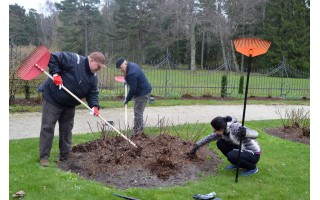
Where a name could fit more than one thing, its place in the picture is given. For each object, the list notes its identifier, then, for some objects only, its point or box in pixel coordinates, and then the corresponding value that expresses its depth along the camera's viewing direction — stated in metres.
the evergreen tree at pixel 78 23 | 31.55
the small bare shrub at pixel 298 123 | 8.34
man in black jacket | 5.23
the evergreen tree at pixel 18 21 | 28.17
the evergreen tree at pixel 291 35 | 34.84
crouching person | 5.12
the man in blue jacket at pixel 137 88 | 6.98
